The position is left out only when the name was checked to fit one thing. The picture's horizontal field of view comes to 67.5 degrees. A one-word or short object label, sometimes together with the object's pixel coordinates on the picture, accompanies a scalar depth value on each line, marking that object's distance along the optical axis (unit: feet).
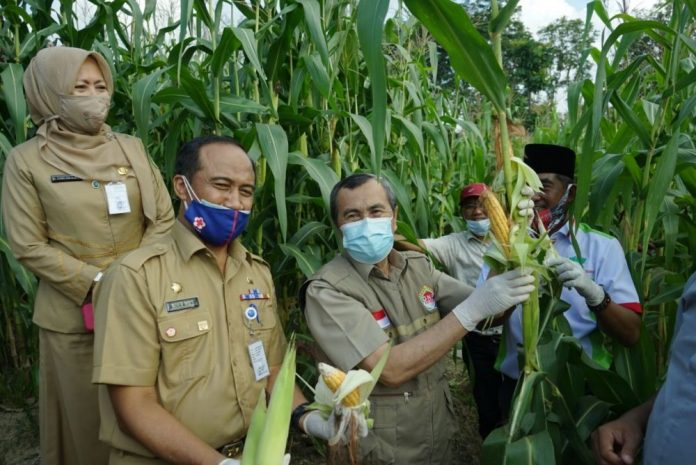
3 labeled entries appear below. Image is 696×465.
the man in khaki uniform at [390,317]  5.30
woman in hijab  6.71
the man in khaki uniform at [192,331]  4.46
